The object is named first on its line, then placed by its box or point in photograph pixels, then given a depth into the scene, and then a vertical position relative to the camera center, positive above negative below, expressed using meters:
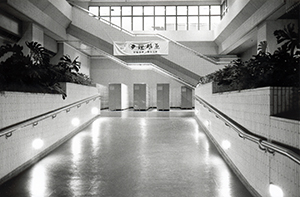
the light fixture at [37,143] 5.56 -0.99
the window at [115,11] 22.33 +6.24
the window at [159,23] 22.62 +5.37
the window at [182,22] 22.59 +5.42
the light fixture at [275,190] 3.05 -1.05
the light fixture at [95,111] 11.31 -0.72
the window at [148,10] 22.44 +6.29
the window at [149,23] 22.56 +5.36
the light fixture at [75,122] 8.43 -0.87
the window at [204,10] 22.52 +6.33
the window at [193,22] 22.62 +5.44
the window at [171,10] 22.56 +6.33
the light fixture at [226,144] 5.52 -1.00
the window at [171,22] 22.62 +5.44
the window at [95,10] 22.12 +6.23
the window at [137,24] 22.53 +5.29
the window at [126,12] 22.52 +6.16
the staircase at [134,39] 14.85 +2.57
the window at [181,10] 22.53 +6.32
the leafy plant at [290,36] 4.10 +0.79
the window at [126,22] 22.58 +5.41
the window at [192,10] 22.56 +6.33
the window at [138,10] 22.38 +6.28
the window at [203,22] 22.66 +5.42
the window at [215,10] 22.47 +6.31
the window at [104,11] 22.24 +6.18
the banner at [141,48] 15.27 +2.37
